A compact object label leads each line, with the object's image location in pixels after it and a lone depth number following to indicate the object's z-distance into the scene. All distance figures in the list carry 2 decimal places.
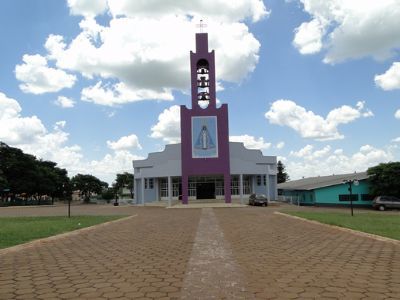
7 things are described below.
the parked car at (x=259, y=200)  42.81
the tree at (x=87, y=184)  82.00
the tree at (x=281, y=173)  99.56
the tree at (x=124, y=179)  98.69
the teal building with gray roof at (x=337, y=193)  42.85
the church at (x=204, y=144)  43.47
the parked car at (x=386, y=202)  36.31
